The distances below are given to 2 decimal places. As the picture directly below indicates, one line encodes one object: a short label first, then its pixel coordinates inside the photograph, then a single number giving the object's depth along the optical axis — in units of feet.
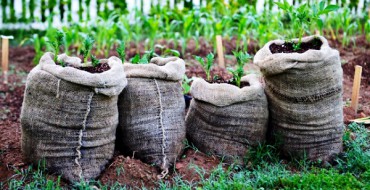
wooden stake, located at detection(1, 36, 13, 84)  17.58
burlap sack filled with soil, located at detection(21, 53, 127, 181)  10.62
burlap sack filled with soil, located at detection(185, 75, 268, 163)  11.87
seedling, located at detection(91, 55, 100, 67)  11.43
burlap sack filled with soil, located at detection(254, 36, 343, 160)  11.51
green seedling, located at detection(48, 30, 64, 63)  11.17
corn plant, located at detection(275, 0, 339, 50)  12.06
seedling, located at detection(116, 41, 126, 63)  12.14
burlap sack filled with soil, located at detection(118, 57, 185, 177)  11.68
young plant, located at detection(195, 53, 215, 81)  12.57
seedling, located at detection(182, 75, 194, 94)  15.52
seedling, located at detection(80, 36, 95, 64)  11.28
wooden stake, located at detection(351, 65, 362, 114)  13.84
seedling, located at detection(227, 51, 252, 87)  12.15
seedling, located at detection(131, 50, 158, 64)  12.41
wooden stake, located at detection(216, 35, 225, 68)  18.44
